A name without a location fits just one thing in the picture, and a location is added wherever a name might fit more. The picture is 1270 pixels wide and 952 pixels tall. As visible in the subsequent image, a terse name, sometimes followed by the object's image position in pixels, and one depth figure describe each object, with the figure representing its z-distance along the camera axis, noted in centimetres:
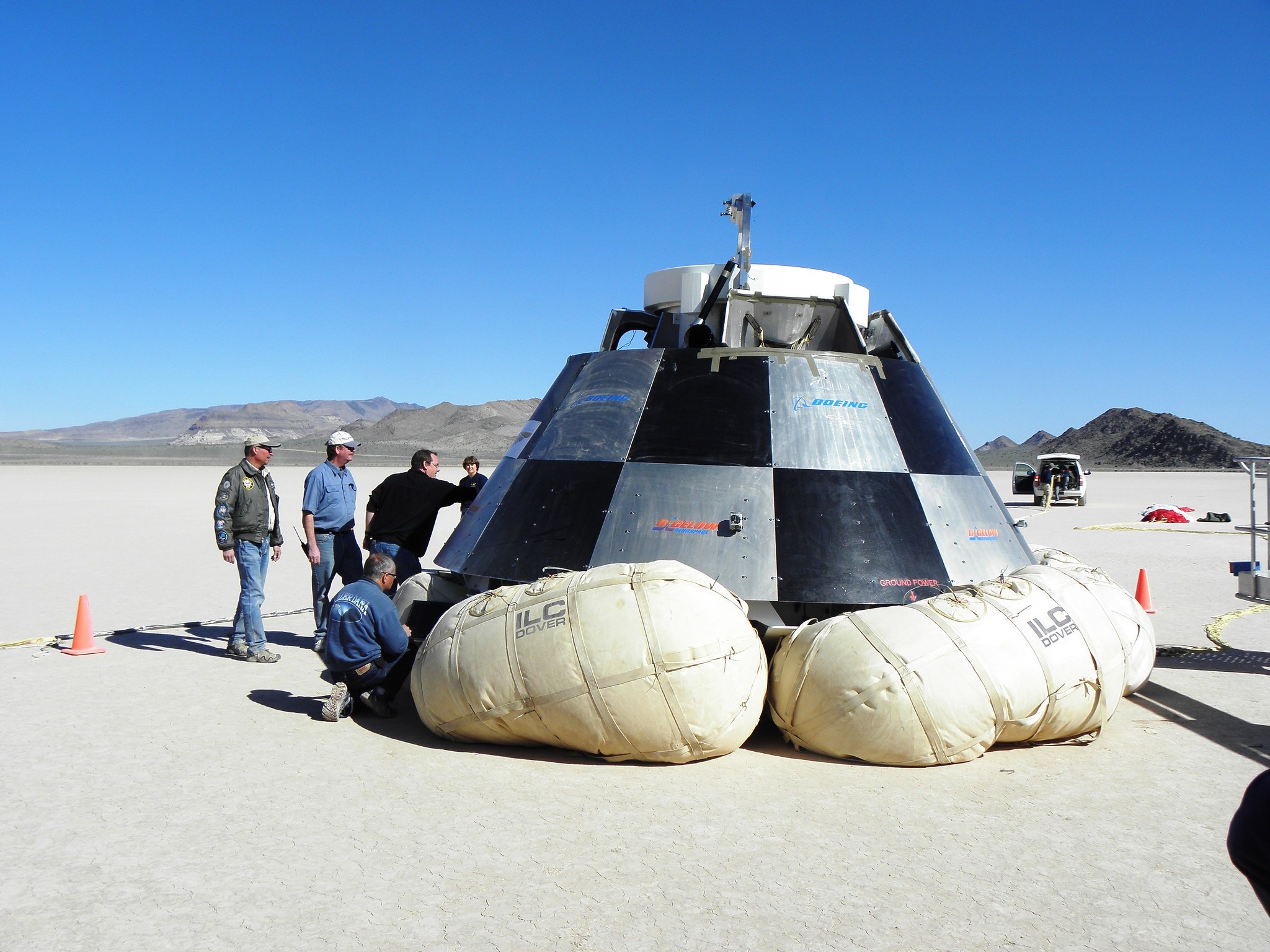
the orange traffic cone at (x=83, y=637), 782
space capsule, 578
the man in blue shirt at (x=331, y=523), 779
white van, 3206
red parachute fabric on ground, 2442
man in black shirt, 748
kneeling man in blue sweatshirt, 584
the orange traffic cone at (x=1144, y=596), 1038
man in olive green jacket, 768
